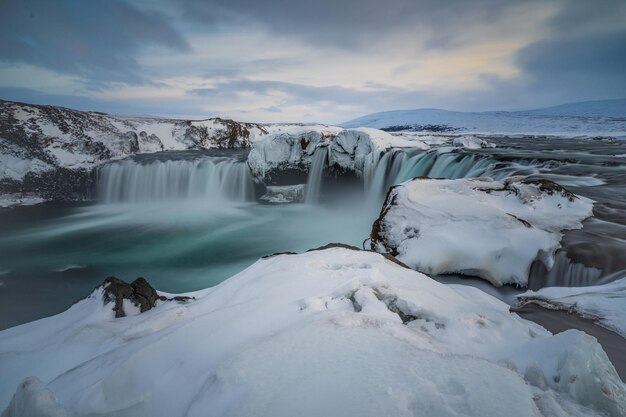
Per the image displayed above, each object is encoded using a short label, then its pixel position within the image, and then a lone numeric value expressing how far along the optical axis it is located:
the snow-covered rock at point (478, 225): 4.90
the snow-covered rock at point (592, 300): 3.18
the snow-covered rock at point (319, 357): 1.54
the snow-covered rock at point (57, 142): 17.84
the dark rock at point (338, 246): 4.34
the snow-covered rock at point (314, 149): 14.56
